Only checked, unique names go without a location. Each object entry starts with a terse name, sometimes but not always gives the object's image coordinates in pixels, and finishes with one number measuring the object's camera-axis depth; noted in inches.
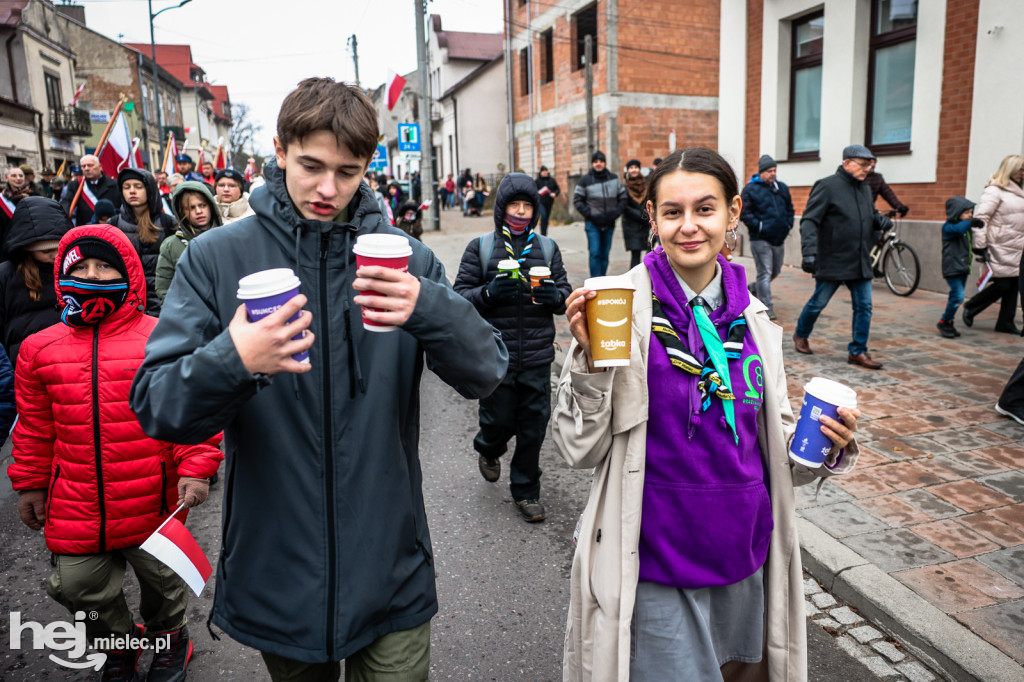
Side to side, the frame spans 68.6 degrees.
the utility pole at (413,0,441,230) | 836.6
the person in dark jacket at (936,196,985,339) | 336.8
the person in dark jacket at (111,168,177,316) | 256.4
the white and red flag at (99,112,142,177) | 382.0
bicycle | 427.5
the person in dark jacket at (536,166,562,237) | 734.5
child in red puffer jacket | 112.6
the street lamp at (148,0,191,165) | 1032.2
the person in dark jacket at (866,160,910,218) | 429.4
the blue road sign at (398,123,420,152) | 836.2
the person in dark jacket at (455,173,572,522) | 177.8
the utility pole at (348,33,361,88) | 1563.7
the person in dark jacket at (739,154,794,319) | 370.6
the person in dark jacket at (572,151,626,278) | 444.8
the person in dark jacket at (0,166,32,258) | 440.1
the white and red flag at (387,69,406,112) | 784.9
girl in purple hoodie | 80.4
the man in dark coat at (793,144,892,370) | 291.3
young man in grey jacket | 71.1
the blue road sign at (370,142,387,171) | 841.5
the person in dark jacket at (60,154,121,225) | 368.2
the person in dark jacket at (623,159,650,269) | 430.6
